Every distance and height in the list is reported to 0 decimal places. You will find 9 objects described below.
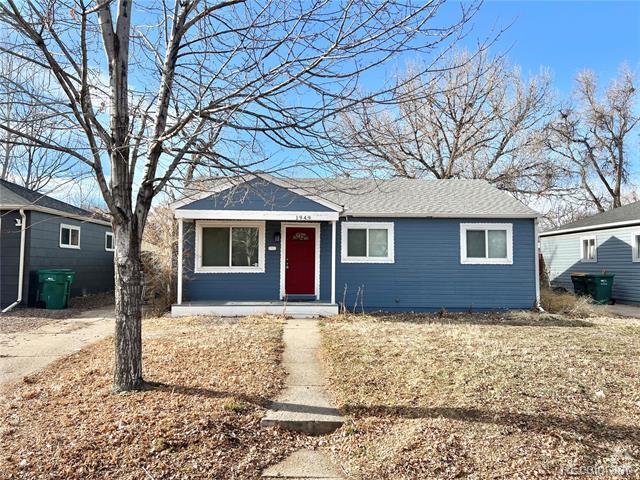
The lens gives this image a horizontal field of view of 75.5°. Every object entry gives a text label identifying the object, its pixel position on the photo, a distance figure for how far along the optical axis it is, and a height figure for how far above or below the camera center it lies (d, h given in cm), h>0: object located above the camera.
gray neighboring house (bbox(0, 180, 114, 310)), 1127 +40
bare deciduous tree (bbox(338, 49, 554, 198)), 2216 +603
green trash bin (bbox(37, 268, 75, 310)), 1137 -82
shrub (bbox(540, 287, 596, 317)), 1138 -129
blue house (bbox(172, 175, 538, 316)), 1149 +2
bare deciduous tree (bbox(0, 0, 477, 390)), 381 +154
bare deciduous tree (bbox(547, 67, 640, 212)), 2612 +849
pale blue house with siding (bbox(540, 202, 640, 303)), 1443 +45
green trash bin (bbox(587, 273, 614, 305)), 1462 -97
